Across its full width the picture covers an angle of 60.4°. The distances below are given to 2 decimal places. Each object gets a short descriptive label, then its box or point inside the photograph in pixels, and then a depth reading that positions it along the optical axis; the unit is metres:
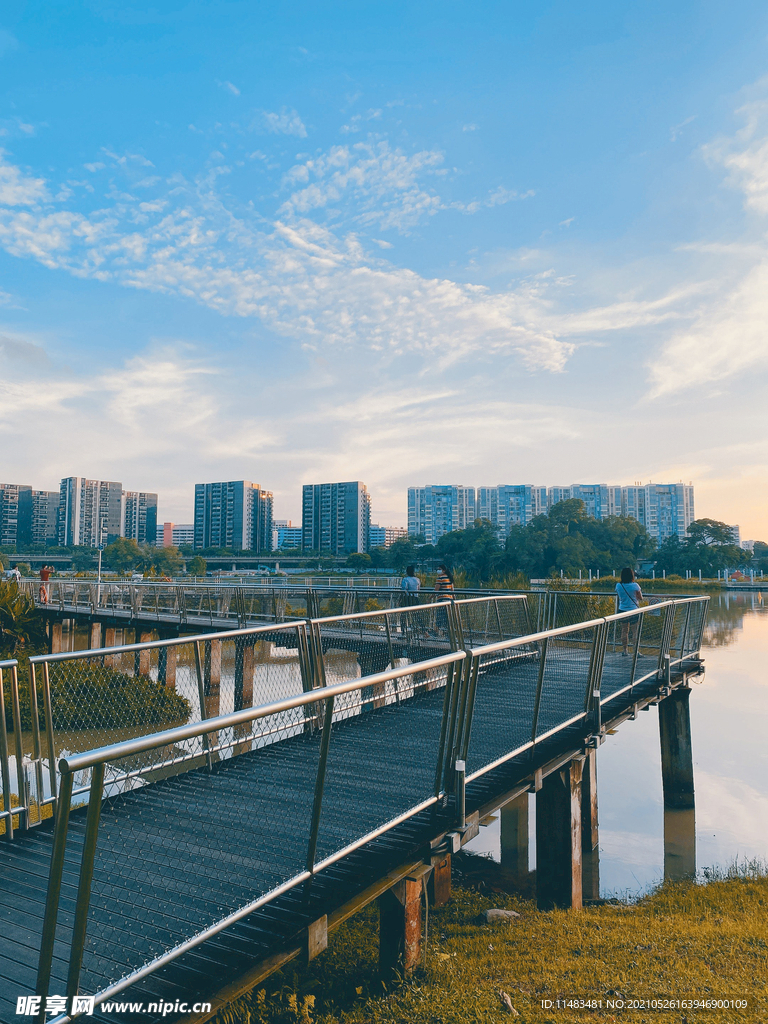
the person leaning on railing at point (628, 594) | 10.70
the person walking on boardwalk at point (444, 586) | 12.61
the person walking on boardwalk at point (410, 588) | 13.32
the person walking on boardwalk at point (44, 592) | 26.91
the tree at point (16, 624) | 20.83
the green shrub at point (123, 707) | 10.92
